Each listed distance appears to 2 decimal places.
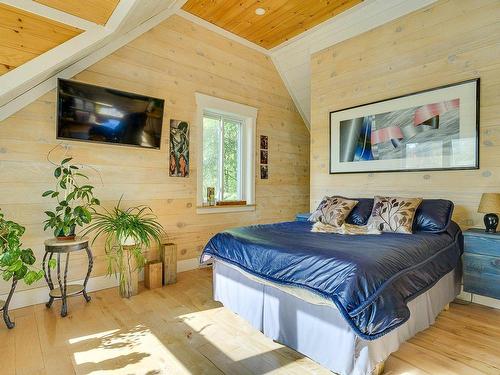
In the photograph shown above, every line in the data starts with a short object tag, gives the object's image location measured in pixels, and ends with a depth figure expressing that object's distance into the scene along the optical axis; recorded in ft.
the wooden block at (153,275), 10.39
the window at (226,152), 13.47
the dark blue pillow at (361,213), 10.23
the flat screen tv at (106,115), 9.38
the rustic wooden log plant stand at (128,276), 9.55
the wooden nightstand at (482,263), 8.19
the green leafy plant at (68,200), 8.52
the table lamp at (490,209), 8.23
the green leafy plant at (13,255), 5.08
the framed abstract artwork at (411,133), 9.67
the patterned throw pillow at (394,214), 8.80
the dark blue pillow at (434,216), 8.65
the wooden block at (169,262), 10.80
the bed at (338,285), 5.11
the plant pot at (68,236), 8.55
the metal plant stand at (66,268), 8.12
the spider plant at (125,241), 9.51
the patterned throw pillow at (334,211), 10.11
